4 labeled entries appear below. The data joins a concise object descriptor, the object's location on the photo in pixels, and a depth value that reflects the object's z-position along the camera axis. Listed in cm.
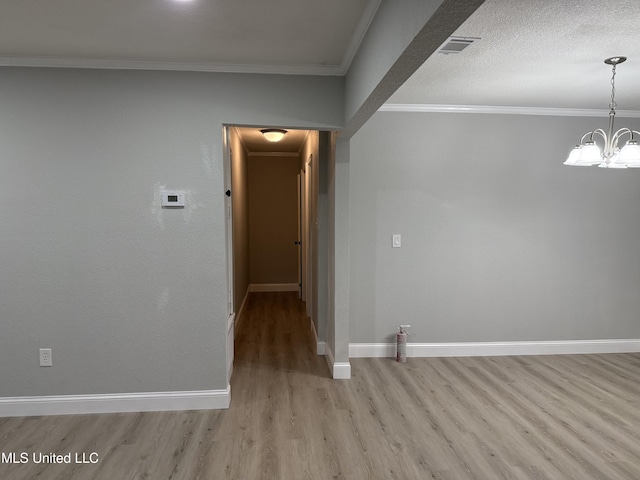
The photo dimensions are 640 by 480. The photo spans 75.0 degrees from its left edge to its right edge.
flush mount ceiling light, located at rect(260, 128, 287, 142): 520
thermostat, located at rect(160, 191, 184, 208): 287
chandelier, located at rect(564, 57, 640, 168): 265
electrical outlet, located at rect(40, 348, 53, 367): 286
